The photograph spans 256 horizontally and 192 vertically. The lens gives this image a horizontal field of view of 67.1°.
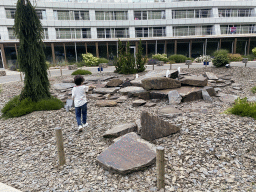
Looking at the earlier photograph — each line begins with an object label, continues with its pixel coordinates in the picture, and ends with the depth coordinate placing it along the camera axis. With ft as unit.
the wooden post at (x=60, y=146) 12.76
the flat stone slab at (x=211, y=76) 36.42
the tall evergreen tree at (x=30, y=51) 20.60
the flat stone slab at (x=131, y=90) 27.27
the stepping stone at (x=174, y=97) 23.53
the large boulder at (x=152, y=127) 15.01
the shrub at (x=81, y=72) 50.93
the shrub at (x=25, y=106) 21.70
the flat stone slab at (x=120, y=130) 15.80
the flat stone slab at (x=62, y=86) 35.17
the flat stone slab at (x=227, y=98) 23.60
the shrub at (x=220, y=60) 49.29
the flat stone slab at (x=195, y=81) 27.14
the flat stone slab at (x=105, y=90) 29.83
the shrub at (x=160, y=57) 87.04
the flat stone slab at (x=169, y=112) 18.89
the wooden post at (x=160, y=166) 10.15
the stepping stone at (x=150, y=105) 23.20
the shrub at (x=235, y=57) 80.52
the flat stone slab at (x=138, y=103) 23.65
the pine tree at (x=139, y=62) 48.98
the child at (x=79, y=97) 16.75
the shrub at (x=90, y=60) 84.94
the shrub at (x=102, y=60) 87.25
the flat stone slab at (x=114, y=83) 33.14
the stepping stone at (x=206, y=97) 23.86
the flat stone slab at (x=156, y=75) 30.50
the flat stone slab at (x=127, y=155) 12.10
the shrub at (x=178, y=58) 83.92
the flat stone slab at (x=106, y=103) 24.35
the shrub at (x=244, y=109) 17.42
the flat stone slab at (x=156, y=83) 26.25
